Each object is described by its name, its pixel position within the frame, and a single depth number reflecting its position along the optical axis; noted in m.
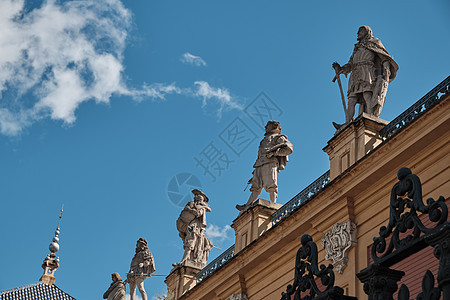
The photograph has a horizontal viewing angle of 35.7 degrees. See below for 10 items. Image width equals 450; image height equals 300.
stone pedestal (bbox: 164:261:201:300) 20.38
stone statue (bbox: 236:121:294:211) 18.31
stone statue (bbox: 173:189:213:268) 21.02
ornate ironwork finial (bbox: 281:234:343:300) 5.65
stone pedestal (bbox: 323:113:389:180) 14.55
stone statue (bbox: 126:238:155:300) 22.20
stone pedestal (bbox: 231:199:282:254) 17.62
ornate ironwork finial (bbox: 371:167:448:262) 4.91
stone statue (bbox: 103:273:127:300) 23.02
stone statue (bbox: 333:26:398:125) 15.40
